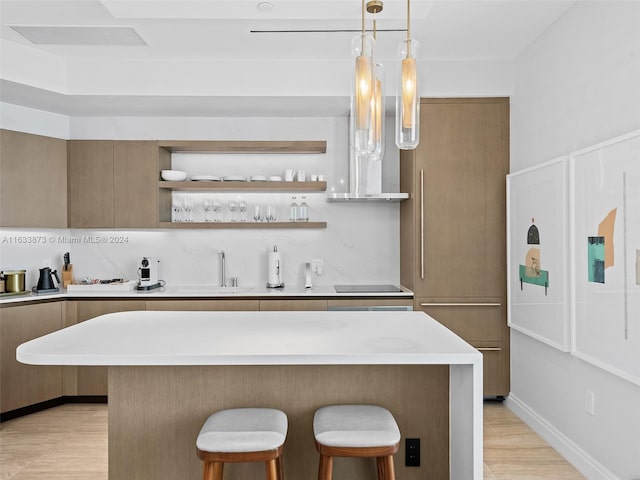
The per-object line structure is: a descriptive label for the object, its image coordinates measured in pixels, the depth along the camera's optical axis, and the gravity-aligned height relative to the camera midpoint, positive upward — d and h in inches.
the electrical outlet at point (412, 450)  89.0 -37.7
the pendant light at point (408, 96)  69.4 +21.2
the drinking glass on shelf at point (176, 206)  172.9 +13.6
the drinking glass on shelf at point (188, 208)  172.1 +12.7
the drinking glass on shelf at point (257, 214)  170.7 +10.5
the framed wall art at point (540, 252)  113.2 -2.3
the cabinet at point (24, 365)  141.1 -34.8
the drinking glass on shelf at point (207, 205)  171.9 +13.8
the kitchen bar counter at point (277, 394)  81.6 -26.7
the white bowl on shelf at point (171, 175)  165.2 +23.4
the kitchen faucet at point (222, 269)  174.1 -9.0
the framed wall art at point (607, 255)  88.1 -2.4
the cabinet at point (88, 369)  153.6 -39.3
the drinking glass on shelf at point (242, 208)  171.6 +12.7
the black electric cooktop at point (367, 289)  154.9 -15.0
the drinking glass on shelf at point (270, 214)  171.3 +10.5
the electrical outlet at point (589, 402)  104.1 -34.5
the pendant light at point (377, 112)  73.5 +19.9
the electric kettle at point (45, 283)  157.5 -12.5
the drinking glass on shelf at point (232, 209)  171.9 +12.4
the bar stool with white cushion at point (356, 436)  68.9 -27.5
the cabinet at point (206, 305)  150.7 -18.9
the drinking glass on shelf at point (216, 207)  172.2 +13.1
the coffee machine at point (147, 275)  163.3 -10.3
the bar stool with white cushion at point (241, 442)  67.4 -27.6
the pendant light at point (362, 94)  70.7 +21.8
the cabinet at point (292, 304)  150.6 -18.7
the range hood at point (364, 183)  158.4 +20.0
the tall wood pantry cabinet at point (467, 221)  151.7 +7.0
